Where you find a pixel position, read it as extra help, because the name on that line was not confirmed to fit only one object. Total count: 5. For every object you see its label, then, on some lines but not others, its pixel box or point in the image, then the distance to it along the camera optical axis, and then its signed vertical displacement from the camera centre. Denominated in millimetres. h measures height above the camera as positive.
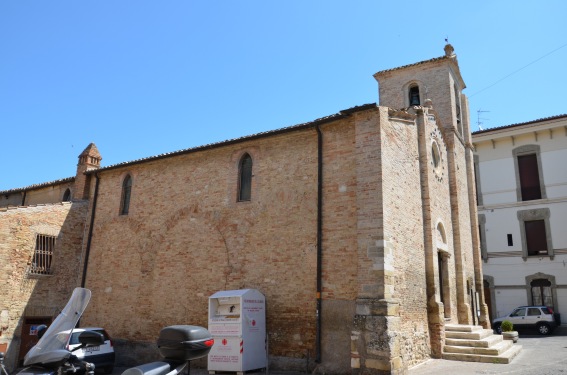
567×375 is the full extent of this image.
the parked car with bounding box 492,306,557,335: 20125 -988
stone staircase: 11609 -1343
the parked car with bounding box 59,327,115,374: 11620 -1766
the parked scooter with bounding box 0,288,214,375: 4469 -666
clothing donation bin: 10477 -934
